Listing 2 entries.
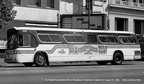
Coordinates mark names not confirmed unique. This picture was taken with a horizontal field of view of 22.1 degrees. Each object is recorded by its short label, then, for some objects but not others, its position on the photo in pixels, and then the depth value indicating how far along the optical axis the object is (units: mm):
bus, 22422
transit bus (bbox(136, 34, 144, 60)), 34344
